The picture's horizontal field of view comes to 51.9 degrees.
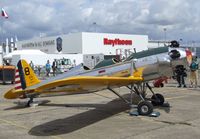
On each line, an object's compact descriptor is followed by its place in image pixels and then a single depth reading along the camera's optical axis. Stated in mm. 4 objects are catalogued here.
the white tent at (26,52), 29251
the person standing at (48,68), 20637
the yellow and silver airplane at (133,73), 5931
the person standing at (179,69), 6212
